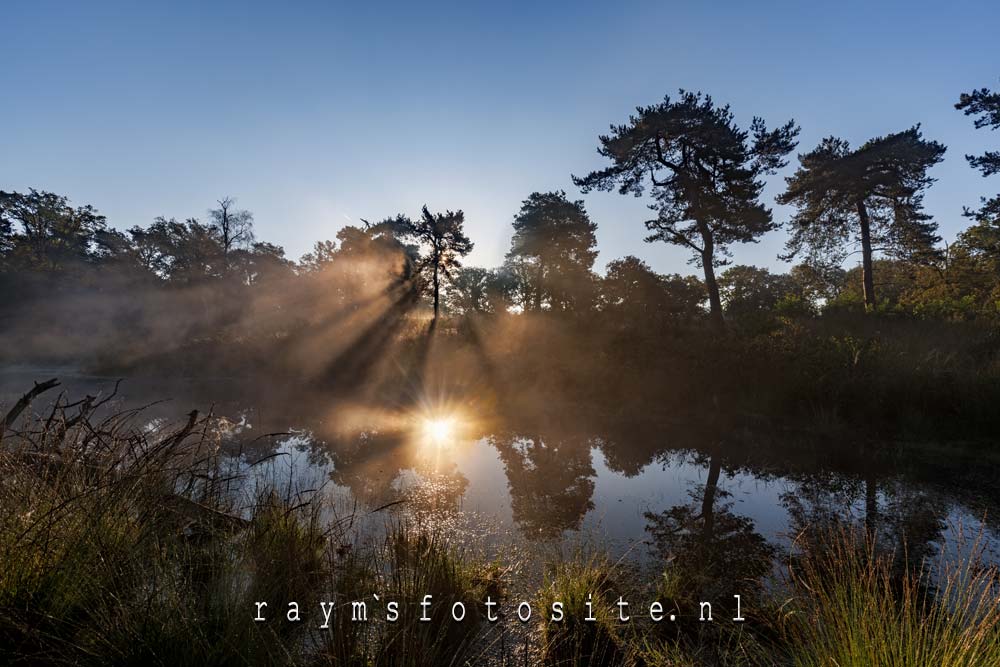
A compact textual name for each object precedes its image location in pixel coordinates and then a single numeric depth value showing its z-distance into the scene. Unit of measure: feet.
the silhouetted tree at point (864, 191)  66.18
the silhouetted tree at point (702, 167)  57.31
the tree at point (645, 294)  56.75
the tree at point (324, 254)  120.03
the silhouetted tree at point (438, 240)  99.71
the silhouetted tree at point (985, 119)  55.93
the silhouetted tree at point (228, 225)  114.93
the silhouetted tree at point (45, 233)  130.82
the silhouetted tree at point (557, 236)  99.60
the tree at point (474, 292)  135.54
